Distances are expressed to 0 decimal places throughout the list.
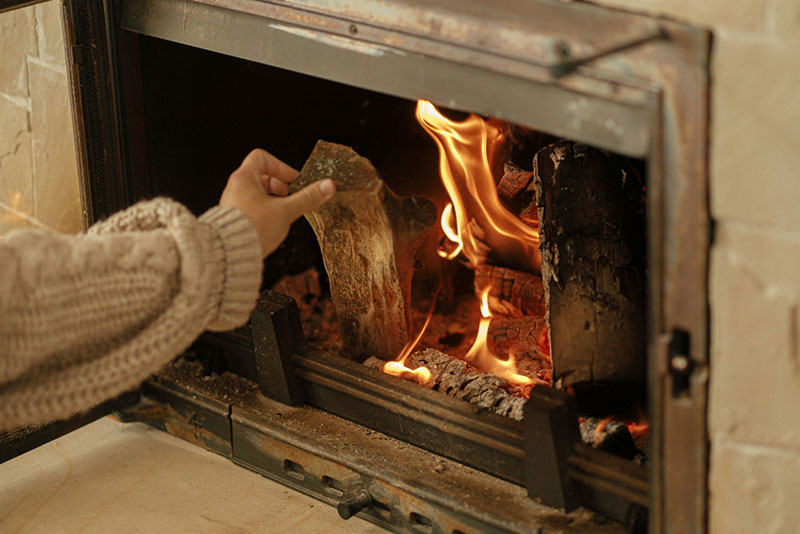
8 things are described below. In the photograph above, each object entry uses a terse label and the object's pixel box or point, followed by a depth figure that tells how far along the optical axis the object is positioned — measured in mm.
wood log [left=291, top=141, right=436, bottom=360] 2251
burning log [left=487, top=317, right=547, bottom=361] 2342
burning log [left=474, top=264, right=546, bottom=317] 2395
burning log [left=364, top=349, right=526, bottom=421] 2206
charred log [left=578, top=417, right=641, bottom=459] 2137
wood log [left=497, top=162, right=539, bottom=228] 2348
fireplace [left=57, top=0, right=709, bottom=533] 1880
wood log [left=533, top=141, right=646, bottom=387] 2172
